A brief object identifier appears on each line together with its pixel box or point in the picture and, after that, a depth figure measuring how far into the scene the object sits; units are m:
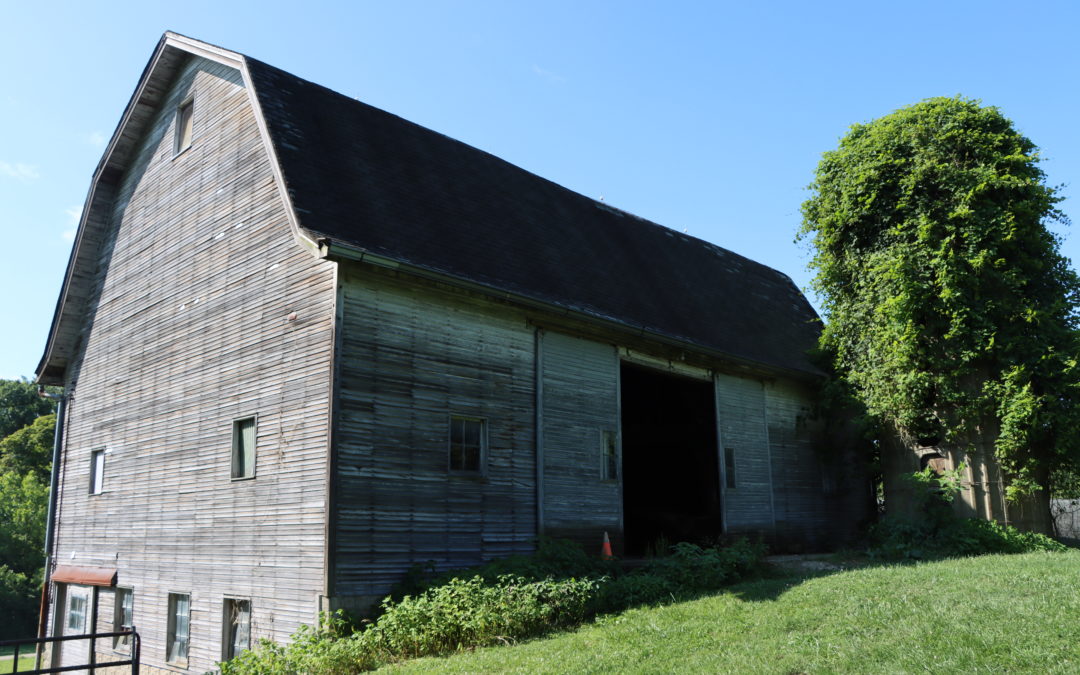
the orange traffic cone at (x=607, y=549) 14.10
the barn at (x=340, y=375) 11.89
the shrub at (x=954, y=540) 15.74
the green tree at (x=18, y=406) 59.12
